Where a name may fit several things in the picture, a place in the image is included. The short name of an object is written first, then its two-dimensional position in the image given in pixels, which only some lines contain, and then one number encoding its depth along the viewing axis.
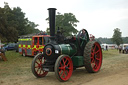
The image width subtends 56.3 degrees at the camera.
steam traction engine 4.42
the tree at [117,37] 50.95
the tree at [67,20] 21.83
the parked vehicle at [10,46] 18.12
